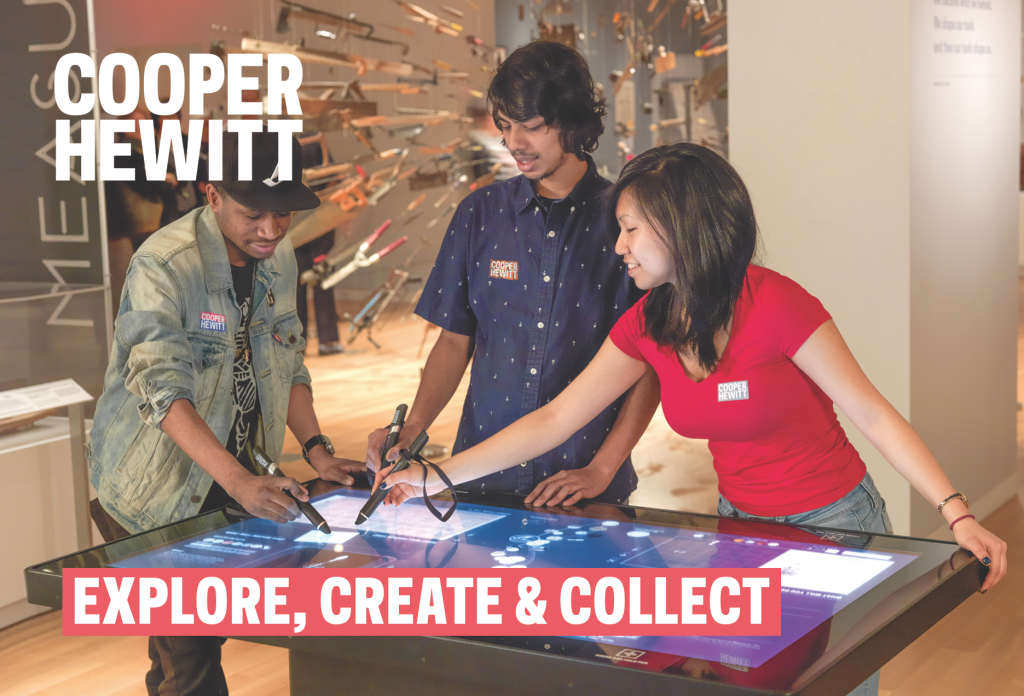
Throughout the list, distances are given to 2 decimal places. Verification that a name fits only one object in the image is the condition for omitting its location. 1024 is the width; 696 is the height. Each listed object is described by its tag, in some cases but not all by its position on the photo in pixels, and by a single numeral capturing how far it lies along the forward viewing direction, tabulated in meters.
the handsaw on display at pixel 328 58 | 5.60
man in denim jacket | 1.94
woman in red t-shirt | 1.68
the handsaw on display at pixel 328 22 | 5.75
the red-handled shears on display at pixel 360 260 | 6.30
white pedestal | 3.68
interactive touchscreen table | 1.26
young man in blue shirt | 2.06
